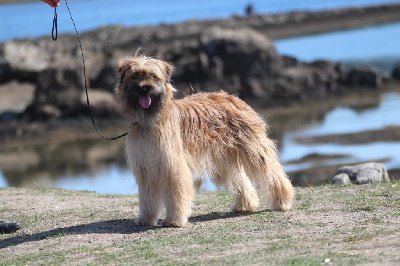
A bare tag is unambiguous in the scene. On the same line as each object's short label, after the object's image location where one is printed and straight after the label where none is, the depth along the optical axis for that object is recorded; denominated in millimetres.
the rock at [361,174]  11641
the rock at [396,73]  30170
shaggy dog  8398
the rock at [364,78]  29016
